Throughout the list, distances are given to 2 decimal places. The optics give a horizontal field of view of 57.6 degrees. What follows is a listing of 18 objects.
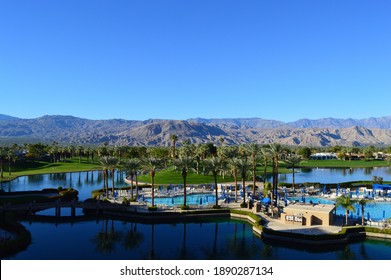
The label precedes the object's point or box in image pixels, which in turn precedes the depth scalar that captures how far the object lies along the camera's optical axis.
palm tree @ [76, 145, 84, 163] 170.00
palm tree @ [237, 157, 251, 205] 63.19
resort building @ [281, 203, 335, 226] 48.50
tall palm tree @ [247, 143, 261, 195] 71.85
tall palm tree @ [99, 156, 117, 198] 70.09
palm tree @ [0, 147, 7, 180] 109.14
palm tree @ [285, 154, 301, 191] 86.85
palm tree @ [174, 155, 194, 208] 58.91
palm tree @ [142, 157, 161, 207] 61.47
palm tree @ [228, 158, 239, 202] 63.62
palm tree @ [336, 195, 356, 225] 48.06
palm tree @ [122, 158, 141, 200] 69.50
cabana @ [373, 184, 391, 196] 76.25
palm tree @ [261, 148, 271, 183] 70.21
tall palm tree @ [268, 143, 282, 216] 64.94
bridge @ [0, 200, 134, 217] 57.41
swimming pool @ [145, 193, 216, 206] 69.50
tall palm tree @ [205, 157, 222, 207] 61.16
